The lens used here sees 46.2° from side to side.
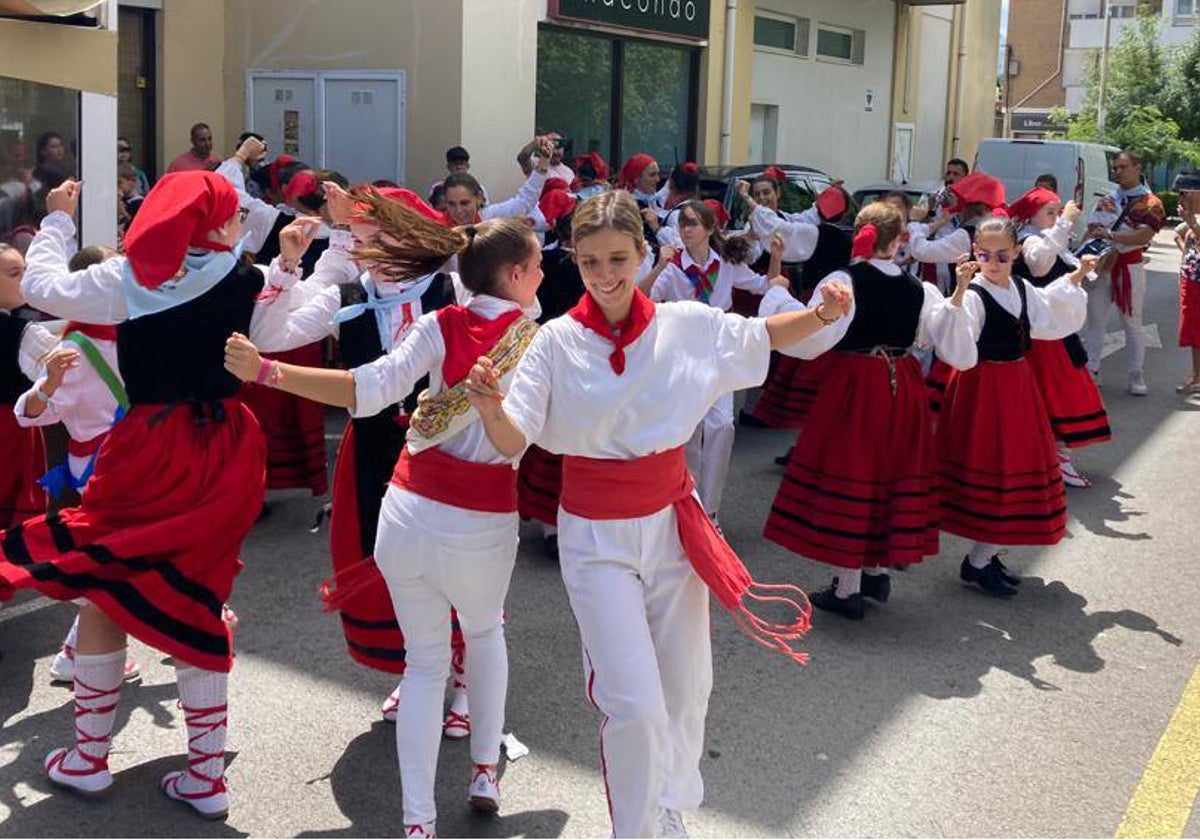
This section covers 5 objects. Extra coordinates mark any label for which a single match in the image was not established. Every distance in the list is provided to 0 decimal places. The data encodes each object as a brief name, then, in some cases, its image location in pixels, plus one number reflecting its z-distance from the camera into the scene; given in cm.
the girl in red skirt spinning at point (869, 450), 563
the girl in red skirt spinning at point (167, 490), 392
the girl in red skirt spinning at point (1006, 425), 613
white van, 1939
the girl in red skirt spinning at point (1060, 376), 768
